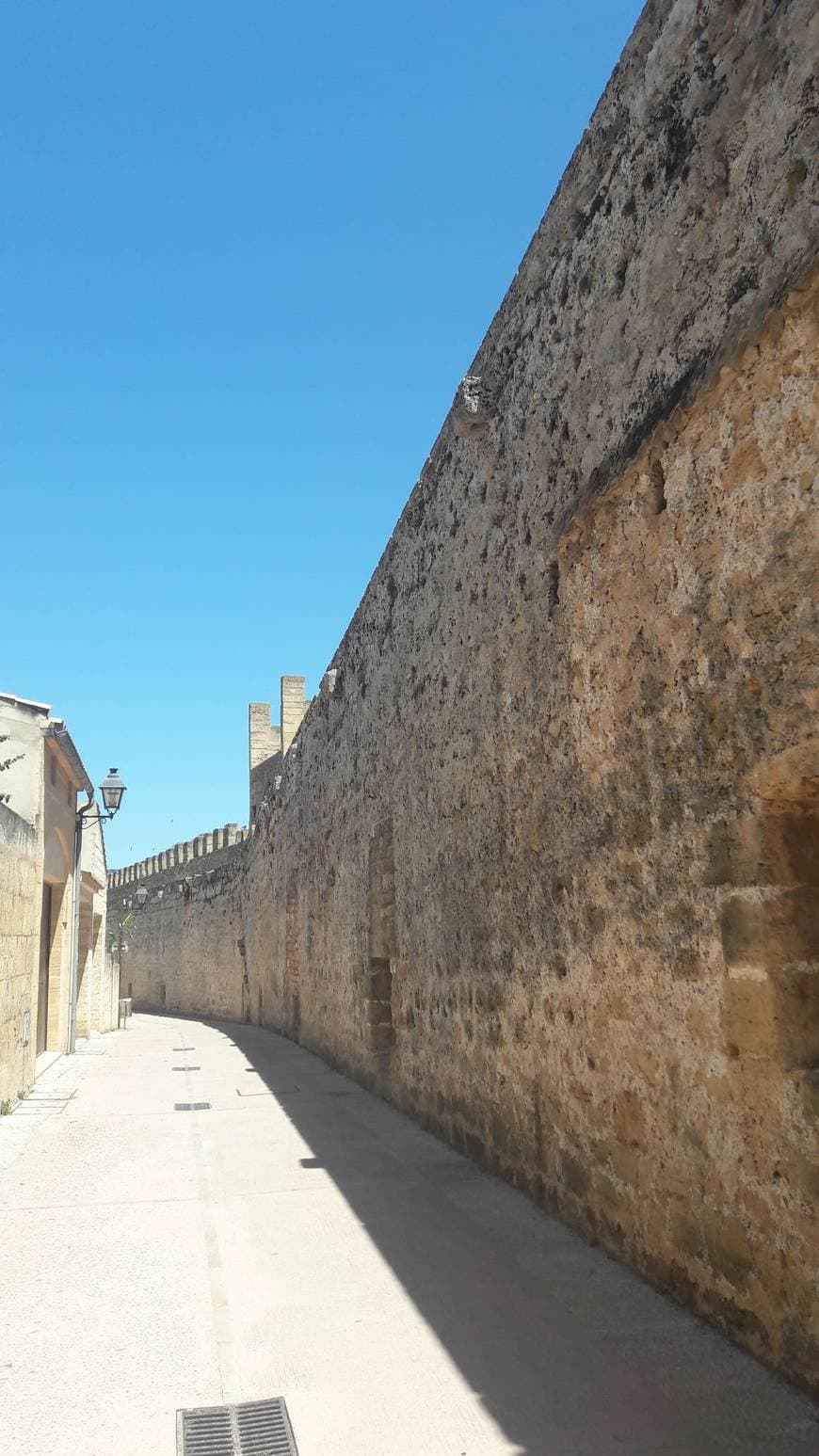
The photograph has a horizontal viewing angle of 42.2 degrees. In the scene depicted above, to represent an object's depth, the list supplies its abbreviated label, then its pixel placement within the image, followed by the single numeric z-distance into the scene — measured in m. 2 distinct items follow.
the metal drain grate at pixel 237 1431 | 2.53
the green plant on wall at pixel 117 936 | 20.70
